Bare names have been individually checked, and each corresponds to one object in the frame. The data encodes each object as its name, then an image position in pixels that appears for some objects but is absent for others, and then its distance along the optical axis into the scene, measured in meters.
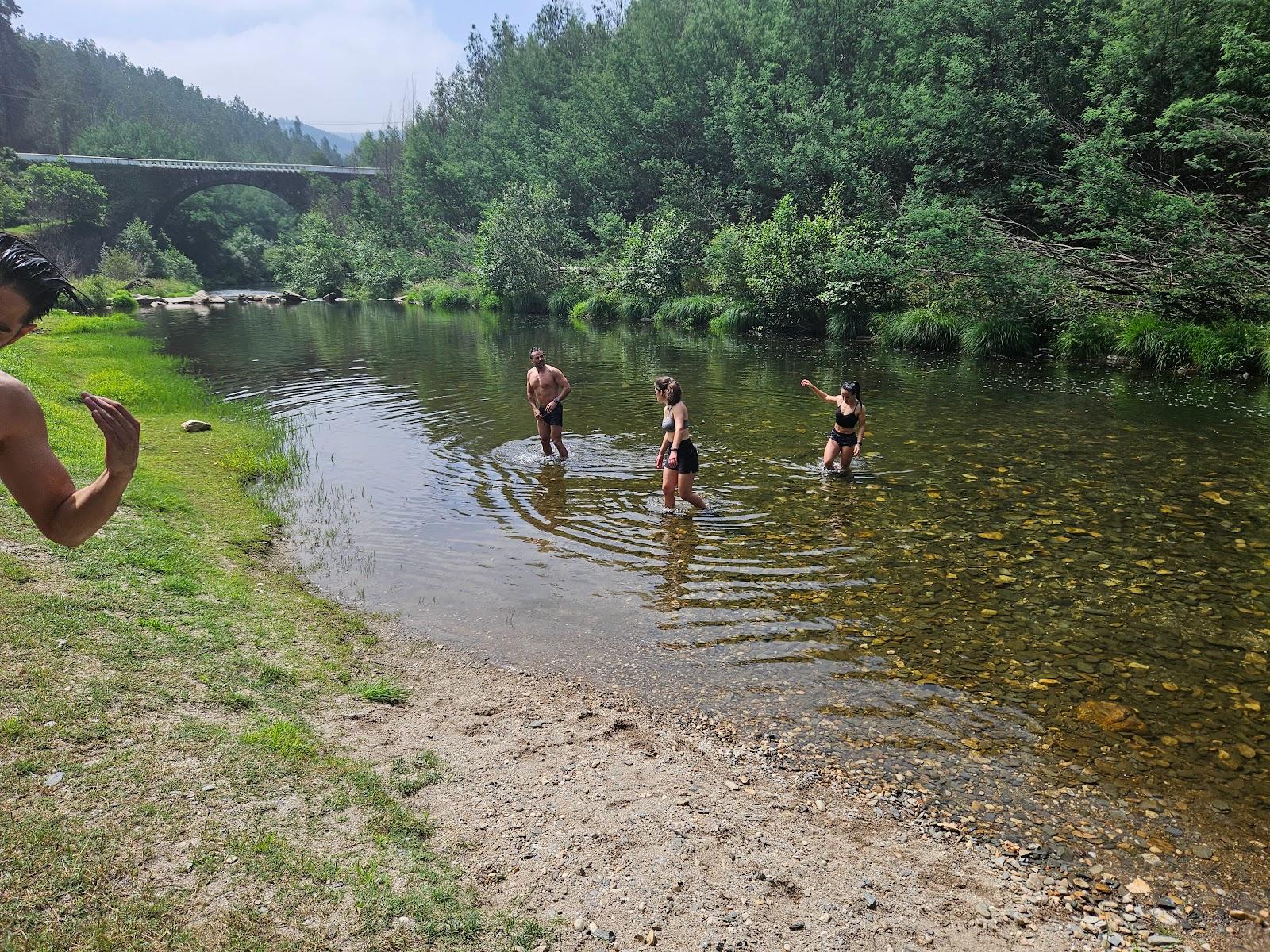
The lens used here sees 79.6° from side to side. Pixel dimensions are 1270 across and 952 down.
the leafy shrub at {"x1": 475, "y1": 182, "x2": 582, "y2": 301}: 57.41
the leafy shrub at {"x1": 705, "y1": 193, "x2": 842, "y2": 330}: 35.12
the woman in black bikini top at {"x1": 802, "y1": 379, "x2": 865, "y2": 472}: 13.15
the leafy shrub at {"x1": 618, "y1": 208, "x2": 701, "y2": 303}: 46.31
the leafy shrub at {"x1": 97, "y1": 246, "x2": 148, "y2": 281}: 73.38
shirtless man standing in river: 14.70
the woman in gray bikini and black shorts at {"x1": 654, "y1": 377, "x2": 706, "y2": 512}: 11.33
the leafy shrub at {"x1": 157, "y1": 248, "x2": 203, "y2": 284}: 84.81
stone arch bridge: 92.75
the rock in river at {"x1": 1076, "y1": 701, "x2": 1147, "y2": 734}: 6.39
